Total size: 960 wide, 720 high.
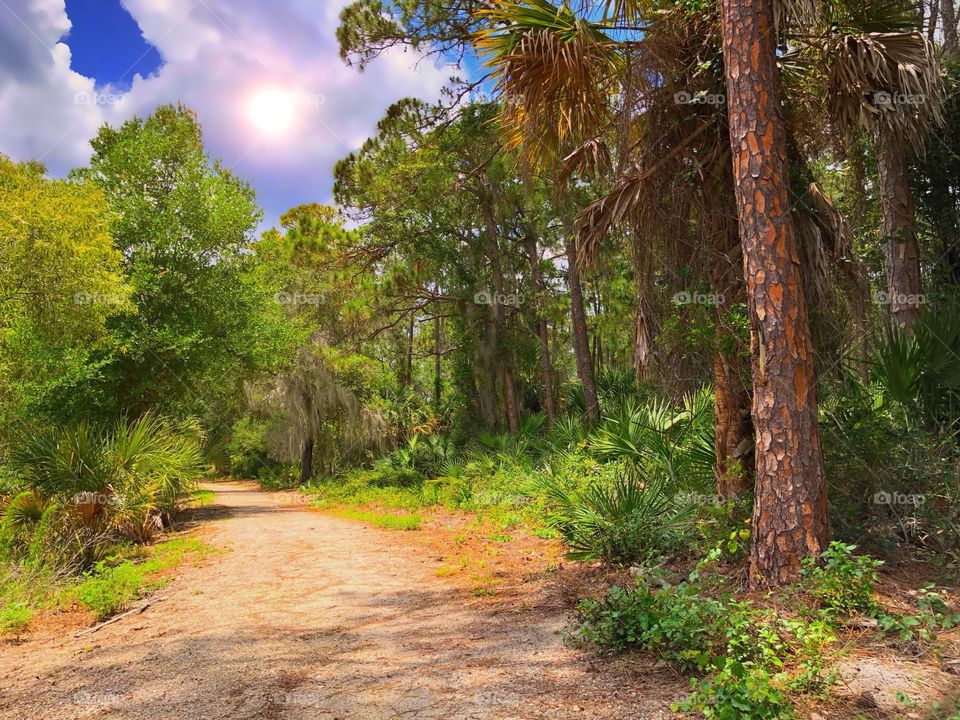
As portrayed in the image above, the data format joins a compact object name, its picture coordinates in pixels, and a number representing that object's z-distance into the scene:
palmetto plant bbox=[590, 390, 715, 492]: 6.80
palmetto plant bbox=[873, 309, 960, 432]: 5.20
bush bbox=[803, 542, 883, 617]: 3.97
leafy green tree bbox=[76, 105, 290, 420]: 13.92
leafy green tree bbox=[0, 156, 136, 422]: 8.73
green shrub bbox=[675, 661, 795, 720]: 2.85
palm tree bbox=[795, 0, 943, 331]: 5.28
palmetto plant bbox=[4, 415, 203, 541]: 9.41
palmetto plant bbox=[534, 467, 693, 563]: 5.97
